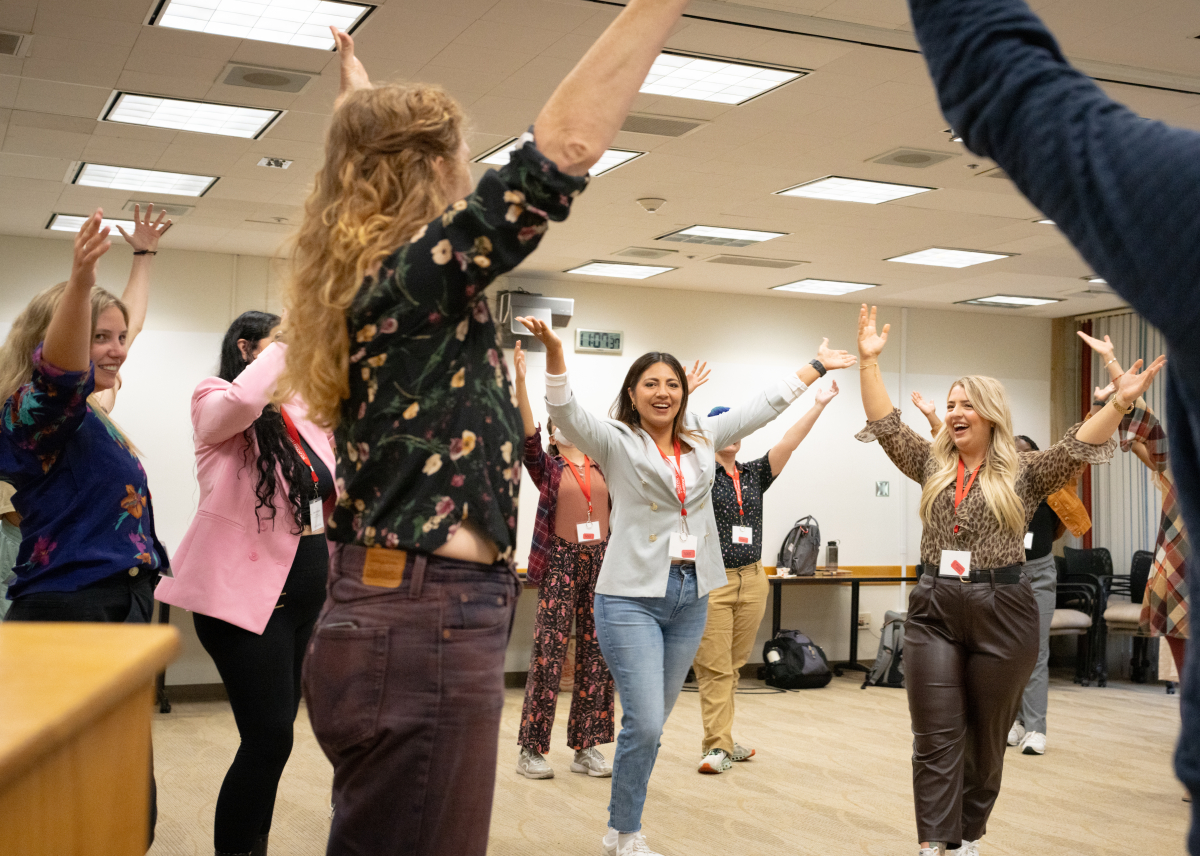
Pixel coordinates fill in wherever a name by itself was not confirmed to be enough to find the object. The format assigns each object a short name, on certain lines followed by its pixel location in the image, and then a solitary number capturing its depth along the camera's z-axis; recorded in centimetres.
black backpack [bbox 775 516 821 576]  1009
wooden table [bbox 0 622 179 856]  78
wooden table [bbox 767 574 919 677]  980
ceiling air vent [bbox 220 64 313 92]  485
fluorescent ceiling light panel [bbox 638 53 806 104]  472
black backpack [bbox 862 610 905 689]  944
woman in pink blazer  279
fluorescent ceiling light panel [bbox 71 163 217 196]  661
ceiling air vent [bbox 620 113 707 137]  545
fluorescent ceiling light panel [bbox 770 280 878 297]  989
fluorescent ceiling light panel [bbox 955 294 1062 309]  1054
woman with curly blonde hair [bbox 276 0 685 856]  133
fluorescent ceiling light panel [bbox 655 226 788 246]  793
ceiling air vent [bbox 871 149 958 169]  595
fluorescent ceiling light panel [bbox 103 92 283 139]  535
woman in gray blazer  376
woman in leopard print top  365
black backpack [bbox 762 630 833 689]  914
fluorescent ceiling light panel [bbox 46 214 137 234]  766
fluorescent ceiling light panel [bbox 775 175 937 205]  661
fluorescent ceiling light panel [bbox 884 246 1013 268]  854
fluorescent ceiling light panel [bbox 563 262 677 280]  928
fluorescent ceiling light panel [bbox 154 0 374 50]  416
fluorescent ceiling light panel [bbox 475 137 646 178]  605
